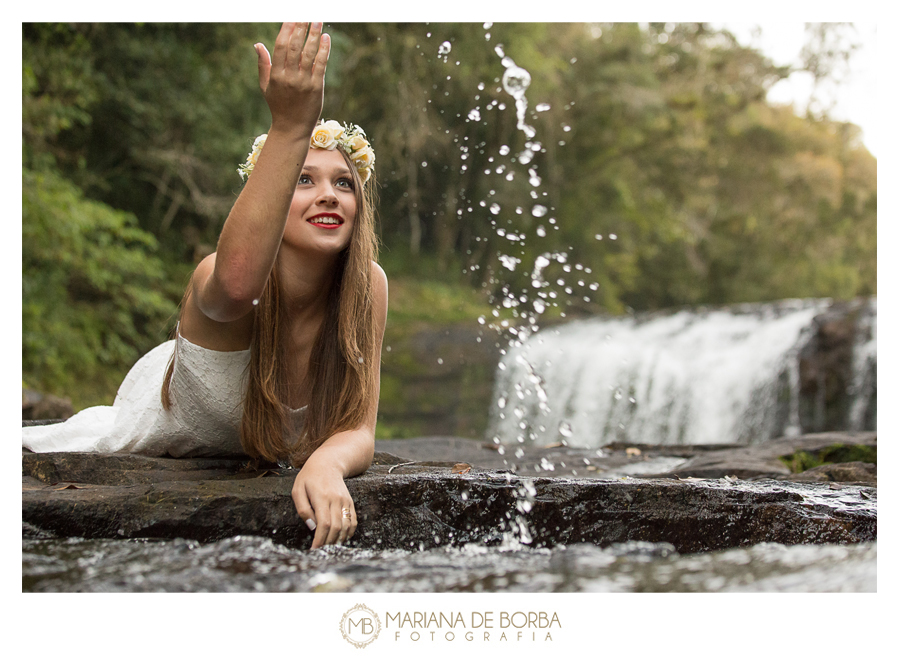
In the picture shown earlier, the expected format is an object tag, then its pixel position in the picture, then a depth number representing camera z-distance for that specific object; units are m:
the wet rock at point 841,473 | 2.99
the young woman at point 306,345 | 2.25
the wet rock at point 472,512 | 1.83
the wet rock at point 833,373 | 7.33
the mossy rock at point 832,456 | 3.79
